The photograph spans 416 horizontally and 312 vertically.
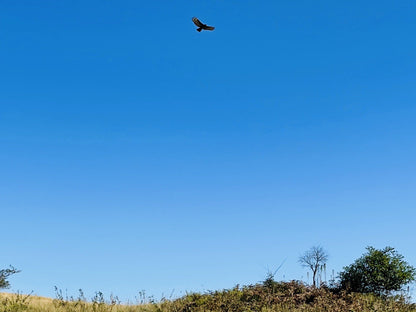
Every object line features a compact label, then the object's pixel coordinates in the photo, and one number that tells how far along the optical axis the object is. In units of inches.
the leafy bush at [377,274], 906.1
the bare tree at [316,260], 1031.0
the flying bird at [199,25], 666.7
